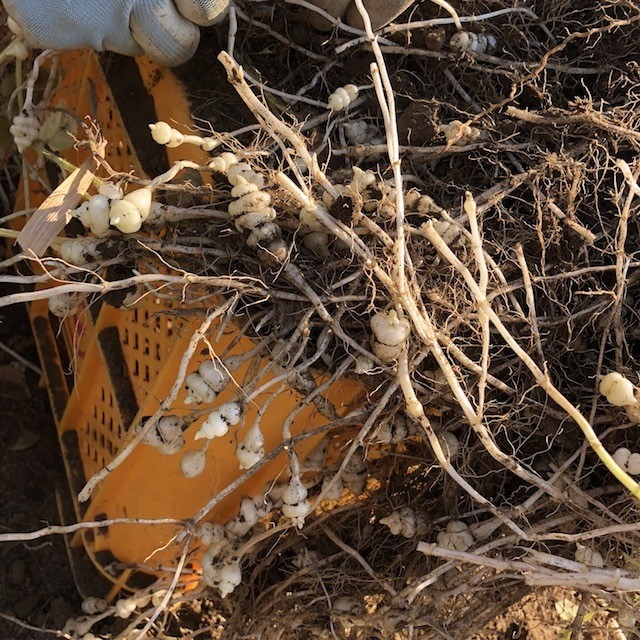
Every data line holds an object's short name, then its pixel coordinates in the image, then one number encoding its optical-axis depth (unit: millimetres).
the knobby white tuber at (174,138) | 754
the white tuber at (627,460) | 794
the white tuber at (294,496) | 822
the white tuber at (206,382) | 769
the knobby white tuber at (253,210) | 751
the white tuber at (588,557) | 853
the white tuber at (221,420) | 753
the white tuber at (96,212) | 746
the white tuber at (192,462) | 830
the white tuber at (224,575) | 948
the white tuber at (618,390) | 758
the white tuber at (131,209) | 733
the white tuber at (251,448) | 780
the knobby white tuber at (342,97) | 875
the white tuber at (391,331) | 747
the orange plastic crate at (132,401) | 894
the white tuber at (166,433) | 802
